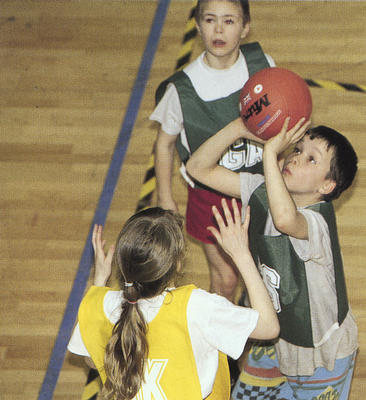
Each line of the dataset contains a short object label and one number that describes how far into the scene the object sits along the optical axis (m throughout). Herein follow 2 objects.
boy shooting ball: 5.80
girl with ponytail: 5.12
